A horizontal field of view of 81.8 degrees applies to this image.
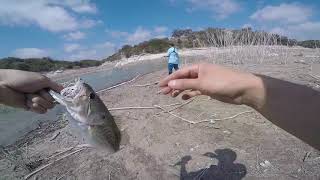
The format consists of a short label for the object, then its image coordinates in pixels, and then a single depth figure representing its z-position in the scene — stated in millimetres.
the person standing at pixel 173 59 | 7597
